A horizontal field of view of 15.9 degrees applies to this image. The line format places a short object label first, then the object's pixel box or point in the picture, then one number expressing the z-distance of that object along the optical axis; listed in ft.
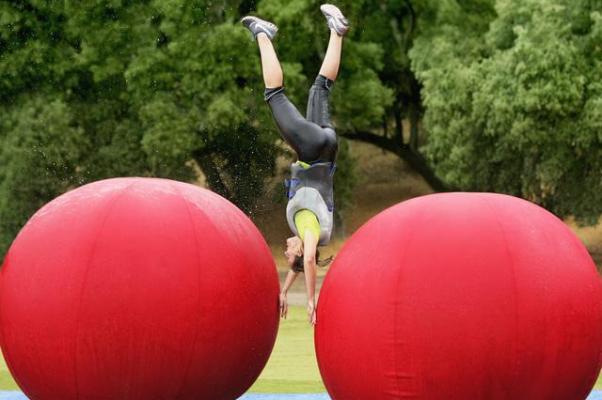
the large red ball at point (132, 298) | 50.15
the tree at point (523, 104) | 154.30
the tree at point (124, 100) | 176.44
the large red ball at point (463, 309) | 47.21
